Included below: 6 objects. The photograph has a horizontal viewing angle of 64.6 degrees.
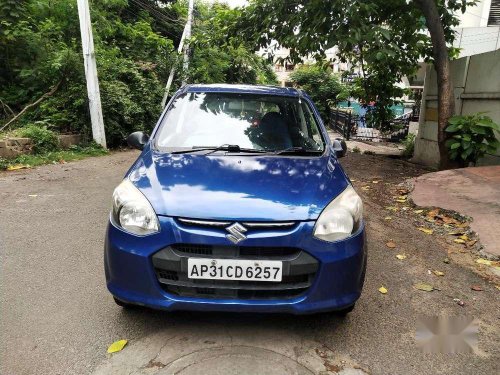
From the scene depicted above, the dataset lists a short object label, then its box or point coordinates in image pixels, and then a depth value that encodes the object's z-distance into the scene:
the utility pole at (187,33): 17.27
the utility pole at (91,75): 9.38
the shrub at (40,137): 8.53
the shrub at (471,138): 7.14
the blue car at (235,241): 2.17
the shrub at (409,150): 11.70
